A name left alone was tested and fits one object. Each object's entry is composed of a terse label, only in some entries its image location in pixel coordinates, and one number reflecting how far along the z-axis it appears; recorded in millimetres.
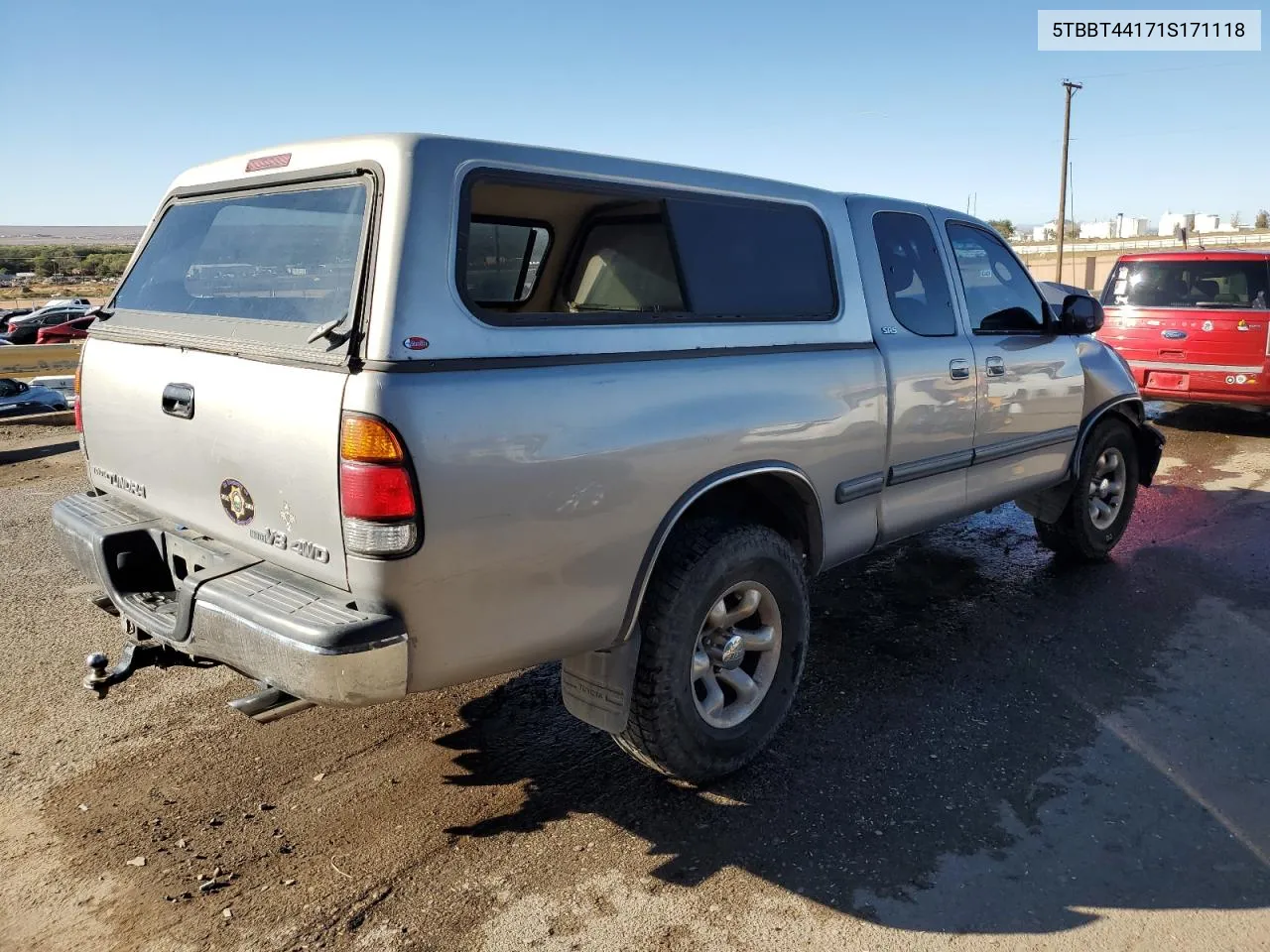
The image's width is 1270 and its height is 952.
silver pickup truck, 2432
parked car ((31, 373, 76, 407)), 12823
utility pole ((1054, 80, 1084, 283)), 35281
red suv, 9312
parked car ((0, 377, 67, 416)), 11172
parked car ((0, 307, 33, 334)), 30739
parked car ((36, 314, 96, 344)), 27969
